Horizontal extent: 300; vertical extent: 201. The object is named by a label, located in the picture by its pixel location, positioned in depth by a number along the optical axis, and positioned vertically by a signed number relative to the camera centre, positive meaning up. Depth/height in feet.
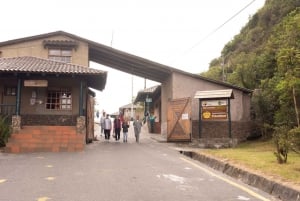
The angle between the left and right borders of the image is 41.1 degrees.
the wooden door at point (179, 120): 69.05 +0.31
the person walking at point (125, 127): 75.46 -1.12
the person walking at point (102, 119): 81.51 +0.41
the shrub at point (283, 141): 32.14 -1.60
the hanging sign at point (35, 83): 59.77 +5.72
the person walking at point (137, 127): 75.82 -1.02
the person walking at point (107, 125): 78.09 -0.69
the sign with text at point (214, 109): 68.80 +2.21
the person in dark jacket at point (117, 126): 77.78 -0.87
